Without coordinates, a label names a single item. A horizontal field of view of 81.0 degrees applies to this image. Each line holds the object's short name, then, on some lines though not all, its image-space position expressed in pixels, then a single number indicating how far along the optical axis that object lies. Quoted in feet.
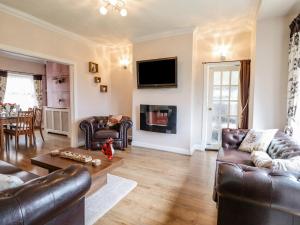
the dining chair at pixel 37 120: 19.45
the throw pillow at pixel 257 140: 7.61
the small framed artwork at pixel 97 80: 15.58
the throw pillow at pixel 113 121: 14.14
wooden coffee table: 6.56
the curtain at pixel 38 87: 22.33
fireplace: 13.01
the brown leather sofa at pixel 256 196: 3.31
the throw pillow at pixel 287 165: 4.20
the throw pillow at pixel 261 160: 4.92
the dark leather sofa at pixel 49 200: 2.64
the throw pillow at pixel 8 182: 3.36
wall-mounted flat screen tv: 12.75
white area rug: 6.09
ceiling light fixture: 7.85
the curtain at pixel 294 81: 8.20
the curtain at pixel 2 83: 19.48
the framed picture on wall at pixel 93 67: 14.90
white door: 12.87
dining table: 13.21
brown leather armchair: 13.08
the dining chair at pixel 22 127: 13.57
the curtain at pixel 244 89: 11.80
